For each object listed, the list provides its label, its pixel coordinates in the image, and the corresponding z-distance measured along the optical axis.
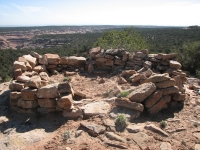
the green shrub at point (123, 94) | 7.56
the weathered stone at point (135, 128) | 6.07
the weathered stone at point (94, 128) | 6.02
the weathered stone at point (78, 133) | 5.97
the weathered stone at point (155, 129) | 6.08
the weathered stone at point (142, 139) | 5.49
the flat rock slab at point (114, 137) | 5.68
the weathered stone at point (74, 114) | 7.13
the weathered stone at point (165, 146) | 5.42
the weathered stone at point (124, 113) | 6.79
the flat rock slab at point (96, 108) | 7.07
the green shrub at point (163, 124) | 6.46
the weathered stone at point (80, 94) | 8.47
